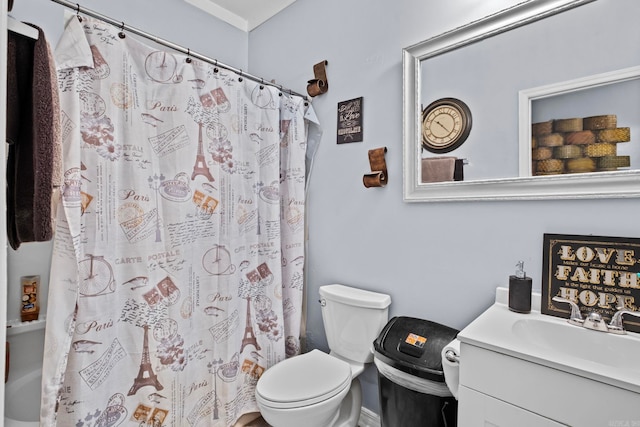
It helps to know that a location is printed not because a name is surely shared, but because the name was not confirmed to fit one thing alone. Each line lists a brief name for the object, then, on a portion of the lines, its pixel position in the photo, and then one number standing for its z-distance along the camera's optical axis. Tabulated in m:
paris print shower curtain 1.22
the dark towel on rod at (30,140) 0.72
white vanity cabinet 0.75
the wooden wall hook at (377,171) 1.69
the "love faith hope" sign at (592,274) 1.05
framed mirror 1.10
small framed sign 1.82
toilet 1.35
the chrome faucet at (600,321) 1.03
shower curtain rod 1.18
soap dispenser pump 1.19
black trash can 1.21
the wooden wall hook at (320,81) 1.98
